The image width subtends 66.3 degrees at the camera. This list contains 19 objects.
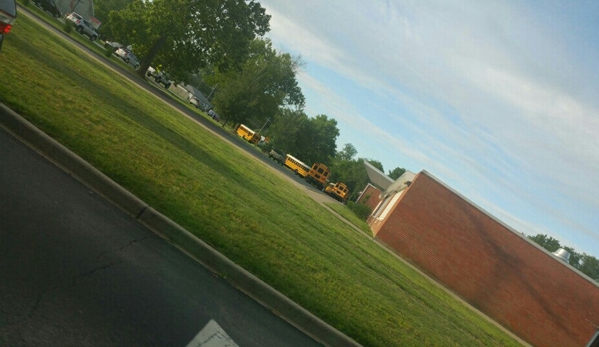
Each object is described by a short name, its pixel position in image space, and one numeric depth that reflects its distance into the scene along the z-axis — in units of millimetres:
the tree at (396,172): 133125
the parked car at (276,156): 59594
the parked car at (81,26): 48125
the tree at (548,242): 118344
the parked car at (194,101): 66312
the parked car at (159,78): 58750
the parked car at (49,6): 43631
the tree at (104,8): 72312
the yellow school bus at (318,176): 56844
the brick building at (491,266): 25719
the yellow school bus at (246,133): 62312
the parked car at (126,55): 54188
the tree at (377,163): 137988
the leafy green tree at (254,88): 55719
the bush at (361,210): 45219
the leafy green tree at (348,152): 168862
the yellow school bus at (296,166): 56875
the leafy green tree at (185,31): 36594
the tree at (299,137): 70562
